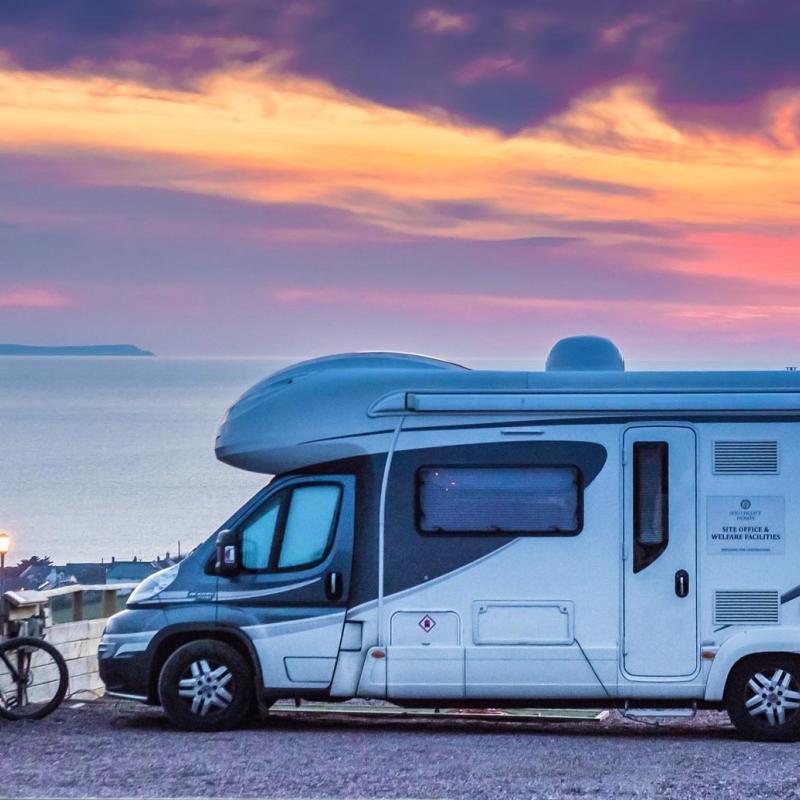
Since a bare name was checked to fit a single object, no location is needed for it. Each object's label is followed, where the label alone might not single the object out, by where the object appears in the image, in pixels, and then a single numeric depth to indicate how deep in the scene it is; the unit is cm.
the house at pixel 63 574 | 7825
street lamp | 1784
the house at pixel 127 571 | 7662
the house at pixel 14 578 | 8394
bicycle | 1222
